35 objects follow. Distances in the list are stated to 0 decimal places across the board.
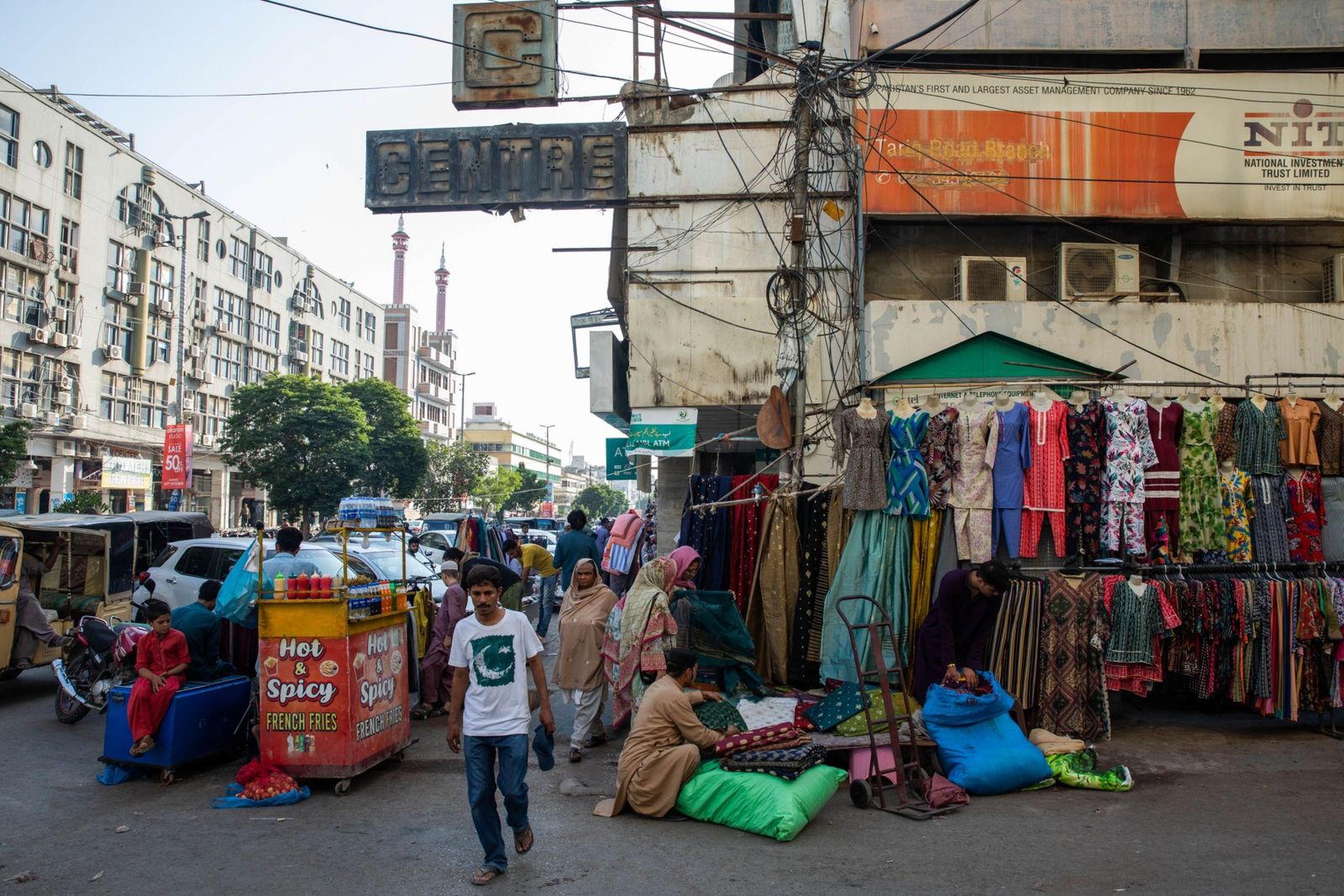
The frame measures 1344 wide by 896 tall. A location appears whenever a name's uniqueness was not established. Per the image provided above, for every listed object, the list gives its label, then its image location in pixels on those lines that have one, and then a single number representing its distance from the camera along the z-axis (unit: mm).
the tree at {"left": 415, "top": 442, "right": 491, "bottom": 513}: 59406
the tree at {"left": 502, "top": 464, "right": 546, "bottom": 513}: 79188
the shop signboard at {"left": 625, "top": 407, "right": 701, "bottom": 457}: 13656
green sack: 5246
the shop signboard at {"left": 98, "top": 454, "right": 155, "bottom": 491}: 38469
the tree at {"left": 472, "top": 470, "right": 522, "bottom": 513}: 66438
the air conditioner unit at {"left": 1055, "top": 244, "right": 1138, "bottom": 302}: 12805
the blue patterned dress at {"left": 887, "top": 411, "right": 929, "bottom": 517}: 7652
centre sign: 14336
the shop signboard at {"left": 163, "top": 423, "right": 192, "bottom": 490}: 33875
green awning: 12664
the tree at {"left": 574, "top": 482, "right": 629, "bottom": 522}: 111250
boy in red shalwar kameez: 6480
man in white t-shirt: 4734
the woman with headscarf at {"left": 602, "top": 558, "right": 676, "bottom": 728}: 6895
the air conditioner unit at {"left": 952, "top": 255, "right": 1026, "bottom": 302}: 12961
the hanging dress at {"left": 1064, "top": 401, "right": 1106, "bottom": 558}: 7492
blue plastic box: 6527
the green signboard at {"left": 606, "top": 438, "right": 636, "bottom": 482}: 16484
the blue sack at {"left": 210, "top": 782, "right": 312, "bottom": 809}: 5957
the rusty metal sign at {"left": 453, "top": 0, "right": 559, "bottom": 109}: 13992
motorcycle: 8484
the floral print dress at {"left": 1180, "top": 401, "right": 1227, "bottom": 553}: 7602
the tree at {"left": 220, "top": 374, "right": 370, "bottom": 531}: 39625
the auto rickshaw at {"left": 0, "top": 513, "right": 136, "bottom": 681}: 10922
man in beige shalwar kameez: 5602
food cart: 6188
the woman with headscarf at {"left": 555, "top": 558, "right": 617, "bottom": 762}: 7293
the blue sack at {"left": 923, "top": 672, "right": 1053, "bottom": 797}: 5973
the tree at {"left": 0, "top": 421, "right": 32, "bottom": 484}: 25312
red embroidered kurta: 7480
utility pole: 9117
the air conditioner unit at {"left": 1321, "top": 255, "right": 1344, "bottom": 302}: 13180
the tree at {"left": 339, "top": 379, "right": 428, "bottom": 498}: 47562
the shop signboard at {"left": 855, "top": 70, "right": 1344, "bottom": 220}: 12828
